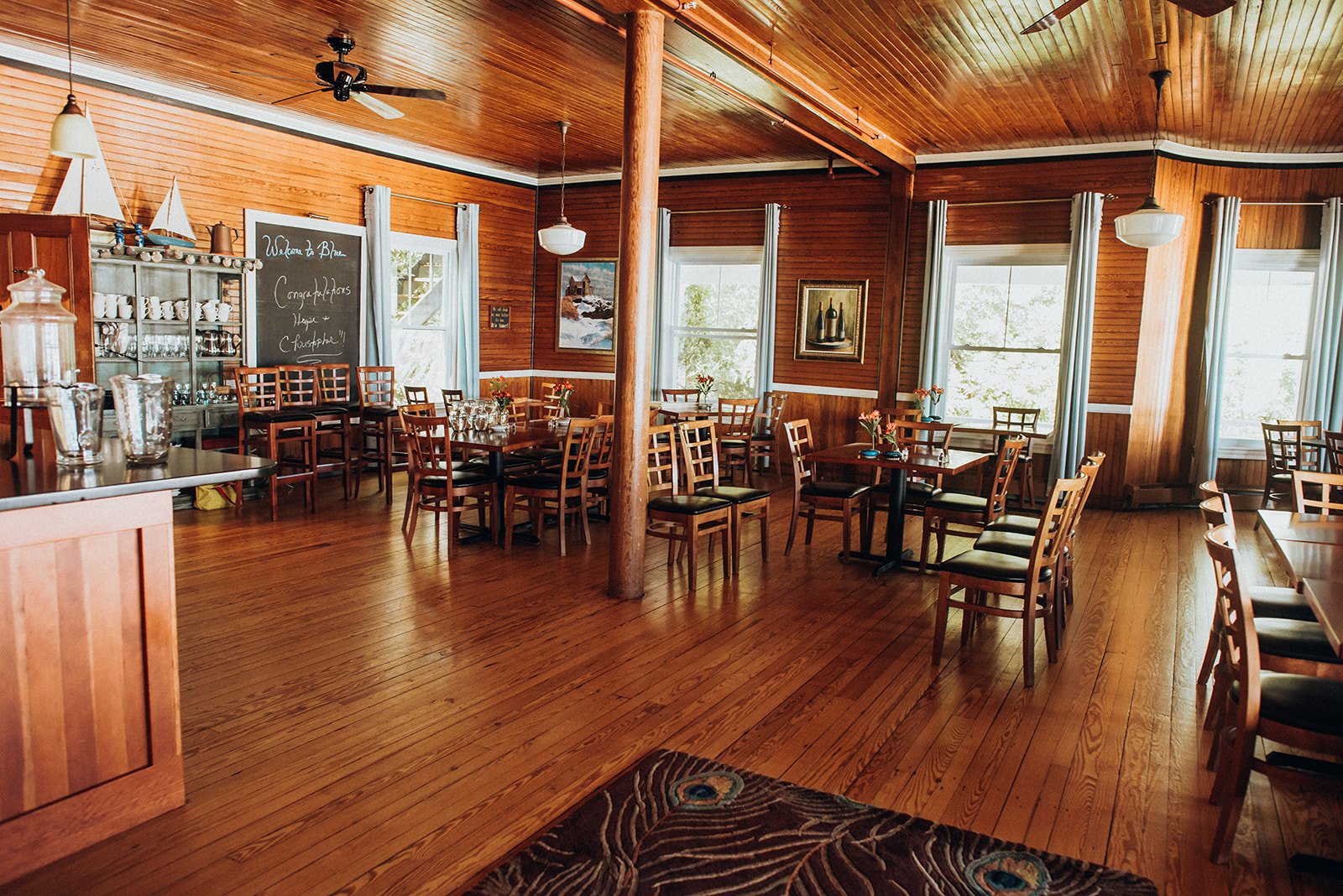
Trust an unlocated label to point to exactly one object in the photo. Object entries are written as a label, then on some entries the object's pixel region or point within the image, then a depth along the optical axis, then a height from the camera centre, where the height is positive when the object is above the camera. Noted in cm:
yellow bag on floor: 746 -134
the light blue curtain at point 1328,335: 835 +28
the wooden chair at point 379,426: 827 -83
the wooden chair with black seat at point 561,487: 623 -100
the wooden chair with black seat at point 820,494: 600 -95
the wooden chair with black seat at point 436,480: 621 -96
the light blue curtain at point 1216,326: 848 +35
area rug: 255 -149
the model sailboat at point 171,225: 715 +87
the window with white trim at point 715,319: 1045 +35
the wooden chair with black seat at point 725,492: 586 -96
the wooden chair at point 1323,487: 464 -65
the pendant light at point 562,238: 859 +102
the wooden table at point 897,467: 571 -72
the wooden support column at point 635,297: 497 +28
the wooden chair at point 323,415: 793 -68
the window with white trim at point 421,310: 991 +35
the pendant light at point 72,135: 473 +103
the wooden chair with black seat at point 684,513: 549 -101
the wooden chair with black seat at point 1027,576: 407 -101
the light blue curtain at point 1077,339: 836 +18
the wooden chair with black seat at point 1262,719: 255 -101
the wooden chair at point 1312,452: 791 -80
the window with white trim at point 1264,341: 874 +22
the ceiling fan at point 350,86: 569 +164
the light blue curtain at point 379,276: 911 +64
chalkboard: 823 +44
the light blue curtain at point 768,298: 992 +58
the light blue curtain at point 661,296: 1053 +61
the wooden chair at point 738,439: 884 -87
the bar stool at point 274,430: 721 -76
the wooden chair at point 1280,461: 793 -87
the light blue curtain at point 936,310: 900 +46
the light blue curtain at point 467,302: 1028 +45
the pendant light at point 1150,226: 642 +96
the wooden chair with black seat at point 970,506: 546 -95
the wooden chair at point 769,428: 975 -85
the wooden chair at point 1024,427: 819 -69
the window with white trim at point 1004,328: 891 +29
